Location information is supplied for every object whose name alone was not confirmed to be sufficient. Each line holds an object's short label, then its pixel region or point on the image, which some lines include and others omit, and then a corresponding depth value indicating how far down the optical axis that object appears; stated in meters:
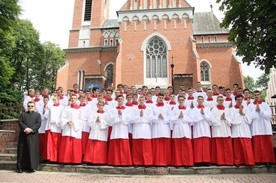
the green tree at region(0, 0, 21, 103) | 13.62
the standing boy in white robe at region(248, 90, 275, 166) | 7.70
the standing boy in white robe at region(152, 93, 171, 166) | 7.68
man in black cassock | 7.42
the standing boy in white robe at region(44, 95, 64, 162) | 7.89
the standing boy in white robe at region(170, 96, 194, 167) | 7.66
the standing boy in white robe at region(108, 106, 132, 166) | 7.69
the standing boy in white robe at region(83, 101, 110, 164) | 7.82
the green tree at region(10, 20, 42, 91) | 31.35
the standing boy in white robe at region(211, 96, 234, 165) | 7.63
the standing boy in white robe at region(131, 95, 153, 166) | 7.69
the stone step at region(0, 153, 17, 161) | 8.67
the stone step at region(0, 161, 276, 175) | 7.38
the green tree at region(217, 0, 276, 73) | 8.16
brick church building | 25.52
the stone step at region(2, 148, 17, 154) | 9.62
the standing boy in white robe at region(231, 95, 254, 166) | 7.58
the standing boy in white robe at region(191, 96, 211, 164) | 7.70
